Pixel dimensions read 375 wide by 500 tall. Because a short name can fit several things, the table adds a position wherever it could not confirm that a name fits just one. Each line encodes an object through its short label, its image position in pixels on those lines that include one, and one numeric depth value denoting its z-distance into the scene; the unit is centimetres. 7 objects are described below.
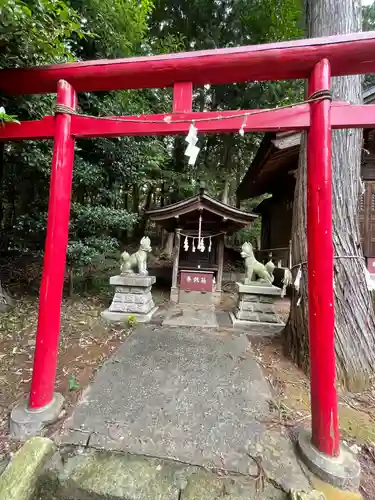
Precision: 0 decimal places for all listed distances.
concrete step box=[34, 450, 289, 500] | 162
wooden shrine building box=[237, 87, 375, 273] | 596
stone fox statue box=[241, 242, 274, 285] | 517
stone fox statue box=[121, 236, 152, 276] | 548
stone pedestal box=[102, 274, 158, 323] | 510
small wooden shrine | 699
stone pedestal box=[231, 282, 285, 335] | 471
